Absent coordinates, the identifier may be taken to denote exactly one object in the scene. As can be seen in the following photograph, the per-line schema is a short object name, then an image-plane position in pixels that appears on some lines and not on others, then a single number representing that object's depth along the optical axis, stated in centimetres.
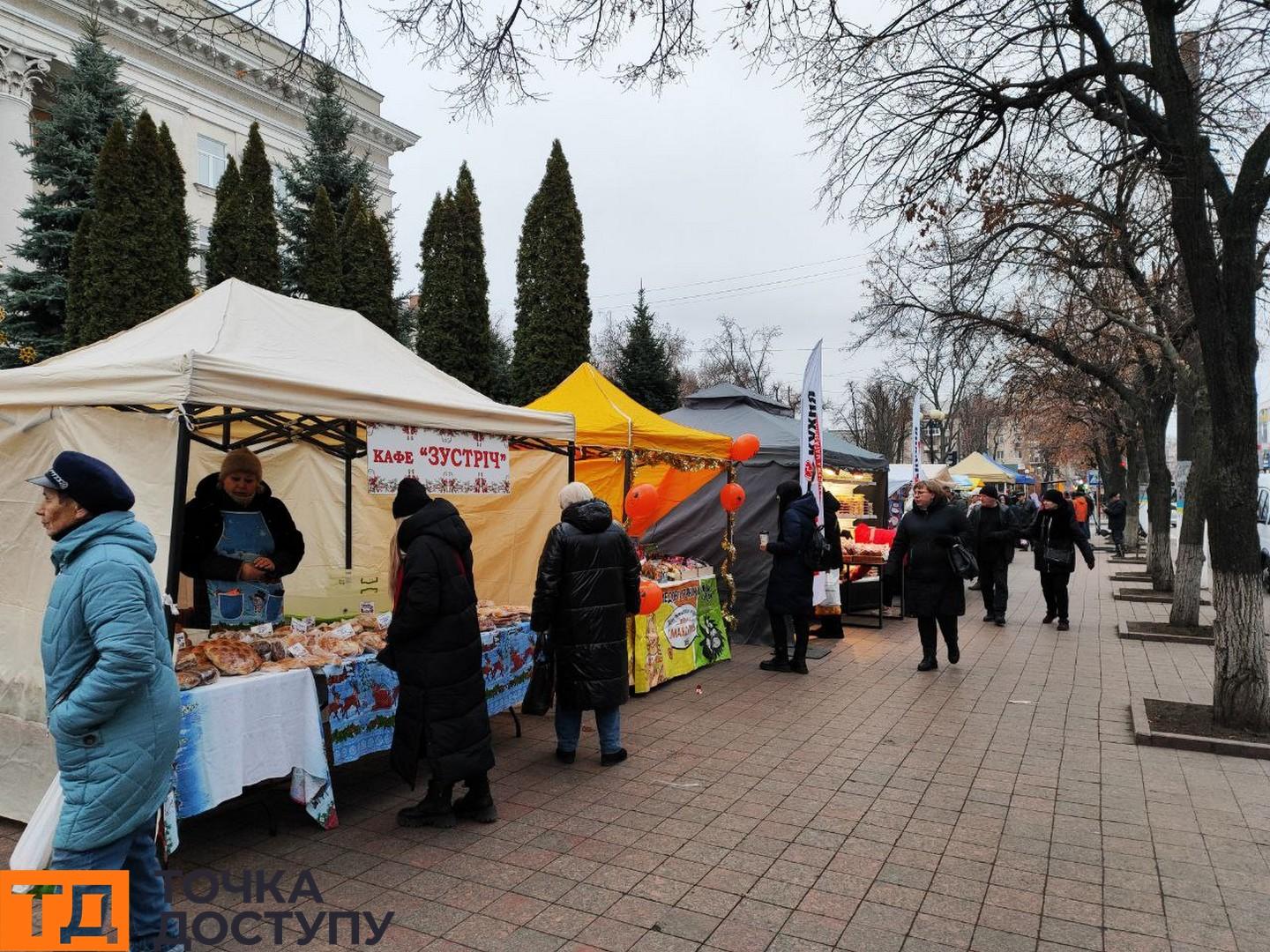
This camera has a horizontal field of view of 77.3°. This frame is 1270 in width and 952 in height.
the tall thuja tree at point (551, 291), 2045
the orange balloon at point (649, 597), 624
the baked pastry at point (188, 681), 364
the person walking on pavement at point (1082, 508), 1972
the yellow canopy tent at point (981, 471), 2403
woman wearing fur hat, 504
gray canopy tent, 988
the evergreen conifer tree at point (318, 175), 1870
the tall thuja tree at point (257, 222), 1616
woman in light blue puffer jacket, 240
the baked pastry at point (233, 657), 395
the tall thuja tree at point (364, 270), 1833
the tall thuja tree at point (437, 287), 1967
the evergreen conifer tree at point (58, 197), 1441
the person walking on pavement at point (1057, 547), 1034
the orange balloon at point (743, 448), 893
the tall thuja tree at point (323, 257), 1730
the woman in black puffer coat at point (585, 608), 504
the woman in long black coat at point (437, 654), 395
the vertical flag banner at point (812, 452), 842
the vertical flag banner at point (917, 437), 1480
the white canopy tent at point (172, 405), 380
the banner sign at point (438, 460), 479
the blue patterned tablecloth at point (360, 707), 432
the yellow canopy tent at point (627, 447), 762
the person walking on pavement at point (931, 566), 790
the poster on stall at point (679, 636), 704
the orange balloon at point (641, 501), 728
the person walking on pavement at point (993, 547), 1122
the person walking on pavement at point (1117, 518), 2472
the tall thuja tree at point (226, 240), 1595
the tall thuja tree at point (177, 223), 1380
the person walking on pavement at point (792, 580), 781
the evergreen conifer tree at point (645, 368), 2498
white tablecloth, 359
